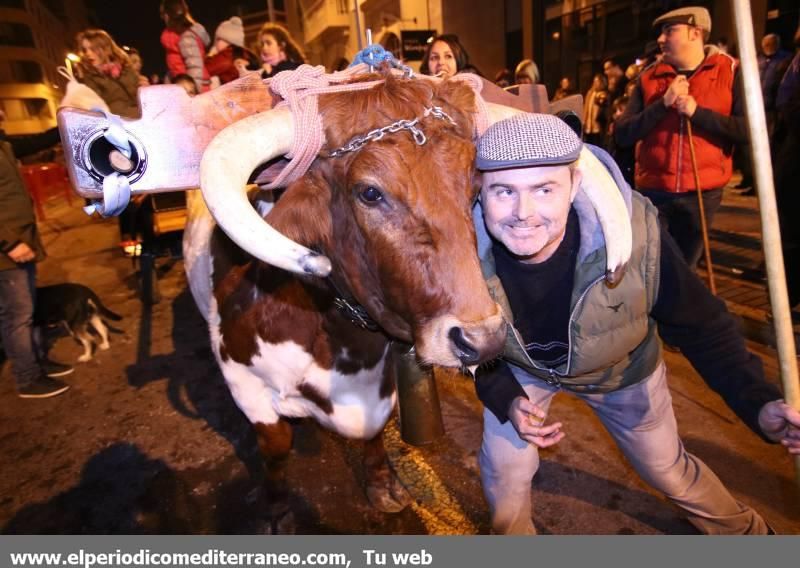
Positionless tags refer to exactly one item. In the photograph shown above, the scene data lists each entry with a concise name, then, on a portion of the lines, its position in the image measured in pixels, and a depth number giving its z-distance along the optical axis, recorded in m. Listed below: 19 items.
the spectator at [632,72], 8.34
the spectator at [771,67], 8.15
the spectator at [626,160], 5.16
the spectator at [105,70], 5.19
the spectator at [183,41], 5.63
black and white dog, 4.62
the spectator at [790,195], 4.02
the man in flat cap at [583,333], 1.58
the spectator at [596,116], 10.09
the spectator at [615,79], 9.66
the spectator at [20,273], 3.85
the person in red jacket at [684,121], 3.62
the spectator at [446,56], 4.41
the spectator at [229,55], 5.51
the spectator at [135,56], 7.51
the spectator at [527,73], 6.80
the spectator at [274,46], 4.56
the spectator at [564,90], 11.81
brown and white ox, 1.38
